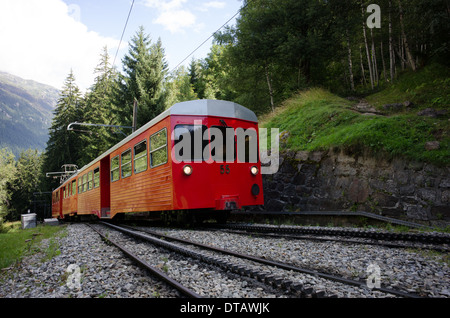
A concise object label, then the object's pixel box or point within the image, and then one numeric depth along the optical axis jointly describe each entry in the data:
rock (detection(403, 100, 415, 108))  10.11
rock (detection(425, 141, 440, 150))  6.80
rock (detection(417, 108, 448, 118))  8.38
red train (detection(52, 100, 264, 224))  7.16
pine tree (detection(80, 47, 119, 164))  32.10
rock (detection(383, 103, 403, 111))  10.47
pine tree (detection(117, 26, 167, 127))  26.19
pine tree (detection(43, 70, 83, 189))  43.12
